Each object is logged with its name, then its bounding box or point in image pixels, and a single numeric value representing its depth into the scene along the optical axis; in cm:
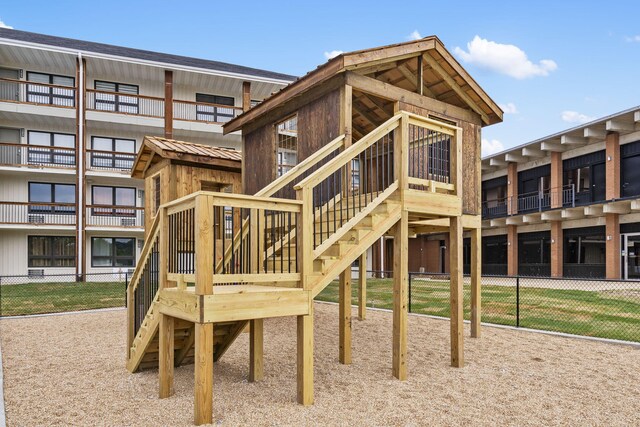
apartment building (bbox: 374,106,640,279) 2400
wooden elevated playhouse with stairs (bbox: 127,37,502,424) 575
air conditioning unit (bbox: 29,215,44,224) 2403
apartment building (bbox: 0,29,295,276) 2348
